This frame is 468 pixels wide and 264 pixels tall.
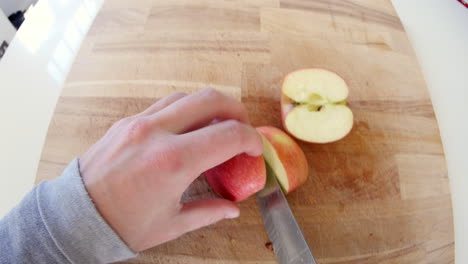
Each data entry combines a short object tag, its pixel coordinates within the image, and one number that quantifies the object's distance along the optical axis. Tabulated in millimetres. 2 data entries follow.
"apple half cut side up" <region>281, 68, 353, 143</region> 336
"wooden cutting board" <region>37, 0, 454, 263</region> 312
